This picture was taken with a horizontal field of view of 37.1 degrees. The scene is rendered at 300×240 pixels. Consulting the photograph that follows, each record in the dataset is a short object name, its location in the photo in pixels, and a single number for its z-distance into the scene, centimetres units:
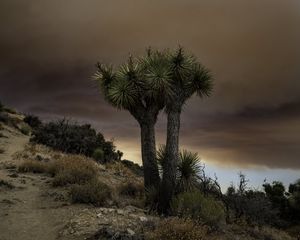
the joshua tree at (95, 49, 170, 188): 1844
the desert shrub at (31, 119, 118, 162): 3189
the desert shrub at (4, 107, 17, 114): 4968
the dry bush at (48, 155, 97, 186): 1911
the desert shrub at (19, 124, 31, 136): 3922
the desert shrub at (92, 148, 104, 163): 3071
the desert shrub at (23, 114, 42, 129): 4522
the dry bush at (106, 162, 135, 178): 2689
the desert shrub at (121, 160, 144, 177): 3295
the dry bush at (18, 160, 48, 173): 2222
